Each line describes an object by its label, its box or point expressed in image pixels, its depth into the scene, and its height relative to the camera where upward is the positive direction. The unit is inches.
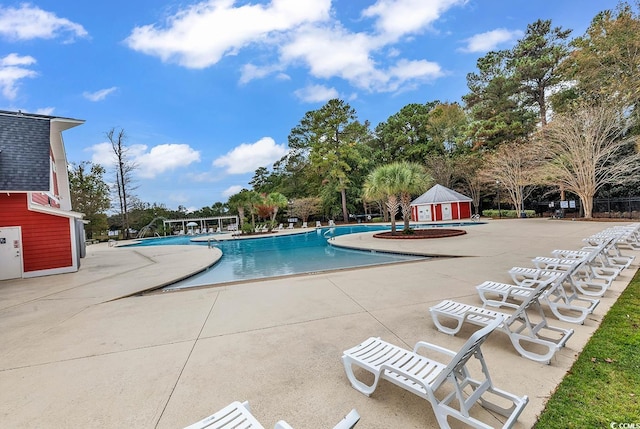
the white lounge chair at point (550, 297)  134.1 -54.5
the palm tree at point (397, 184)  555.8 +46.8
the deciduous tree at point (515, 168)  805.9 +99.0
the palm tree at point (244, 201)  959.0 +57.3
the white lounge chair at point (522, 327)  105.9 -52.6
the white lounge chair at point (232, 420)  64.3 -46.8
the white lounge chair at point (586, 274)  168.0 -55.8
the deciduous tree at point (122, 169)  1064.2 +215.0
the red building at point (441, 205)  1046.4 +0.3
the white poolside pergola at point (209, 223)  1382.9 -15.9
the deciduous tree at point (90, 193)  1076.5 +135.8
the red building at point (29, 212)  348.2 +24.4
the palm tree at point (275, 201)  999.0 +52.8
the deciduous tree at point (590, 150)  654.5 +108.7
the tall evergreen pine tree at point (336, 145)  1226.6 +293.3
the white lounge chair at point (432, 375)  71.6 -49.4
